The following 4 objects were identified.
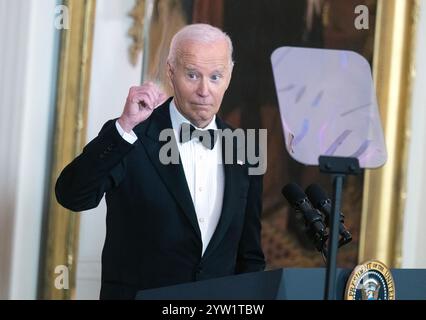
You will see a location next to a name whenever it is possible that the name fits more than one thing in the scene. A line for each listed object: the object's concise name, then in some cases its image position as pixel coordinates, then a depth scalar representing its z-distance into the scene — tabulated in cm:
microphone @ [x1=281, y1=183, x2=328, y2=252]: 428
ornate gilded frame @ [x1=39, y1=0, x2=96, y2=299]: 707
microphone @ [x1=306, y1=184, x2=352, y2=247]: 431
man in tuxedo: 574
